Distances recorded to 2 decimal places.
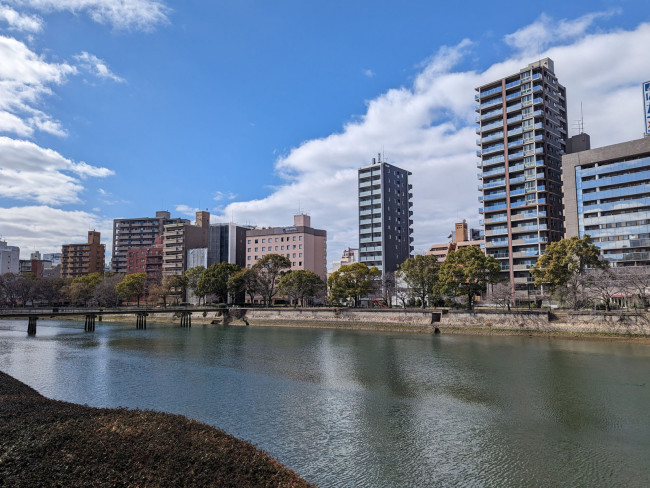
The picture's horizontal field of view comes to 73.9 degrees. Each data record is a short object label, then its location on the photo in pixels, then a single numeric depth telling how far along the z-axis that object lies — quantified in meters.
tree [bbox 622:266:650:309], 47.97
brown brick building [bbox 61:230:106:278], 145.51
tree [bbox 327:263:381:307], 75.94
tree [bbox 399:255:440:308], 67.69
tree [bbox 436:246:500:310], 59.91
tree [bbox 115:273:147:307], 99.25
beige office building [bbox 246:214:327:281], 110.44
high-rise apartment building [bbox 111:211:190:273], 151.62
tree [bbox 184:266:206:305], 99.06
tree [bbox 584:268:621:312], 48.91
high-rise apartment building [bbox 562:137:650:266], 65.31
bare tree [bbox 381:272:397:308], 80.50
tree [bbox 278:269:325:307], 82.56
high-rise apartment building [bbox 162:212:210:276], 118.44
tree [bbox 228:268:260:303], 89.56
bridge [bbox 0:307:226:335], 60.94
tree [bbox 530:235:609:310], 51.60
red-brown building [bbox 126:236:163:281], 125.50
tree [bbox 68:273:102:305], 104.74
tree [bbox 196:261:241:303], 91.81
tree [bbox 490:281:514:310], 60.91
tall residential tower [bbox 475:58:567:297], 76.44
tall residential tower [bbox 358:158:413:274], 105.81
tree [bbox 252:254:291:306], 90.31
